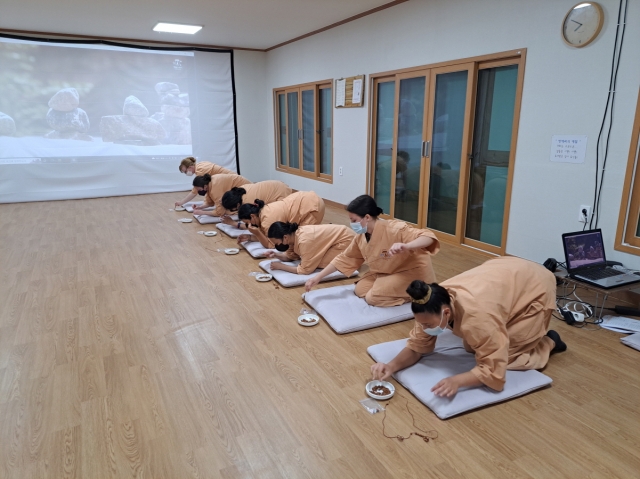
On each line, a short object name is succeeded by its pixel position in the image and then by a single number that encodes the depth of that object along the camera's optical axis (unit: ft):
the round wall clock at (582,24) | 9.57
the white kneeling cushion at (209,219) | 17.67
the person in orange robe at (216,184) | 17.39
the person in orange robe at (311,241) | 11.27
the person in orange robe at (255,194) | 14.69
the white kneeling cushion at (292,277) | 10.91
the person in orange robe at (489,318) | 5.74
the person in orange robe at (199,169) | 18.52
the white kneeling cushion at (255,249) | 13.06
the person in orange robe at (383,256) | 8.63
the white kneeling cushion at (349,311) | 8.63
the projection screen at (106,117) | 21.18
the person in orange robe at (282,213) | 12.76
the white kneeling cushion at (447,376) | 6.15
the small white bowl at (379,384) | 6.44
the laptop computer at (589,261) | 8.66
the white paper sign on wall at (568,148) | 10.23
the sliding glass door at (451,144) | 12.60
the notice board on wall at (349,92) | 17.84
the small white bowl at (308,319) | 8.82
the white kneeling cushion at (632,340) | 7.86
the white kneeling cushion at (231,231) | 15.54
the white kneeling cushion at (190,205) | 20.00
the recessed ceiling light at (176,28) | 19.22
